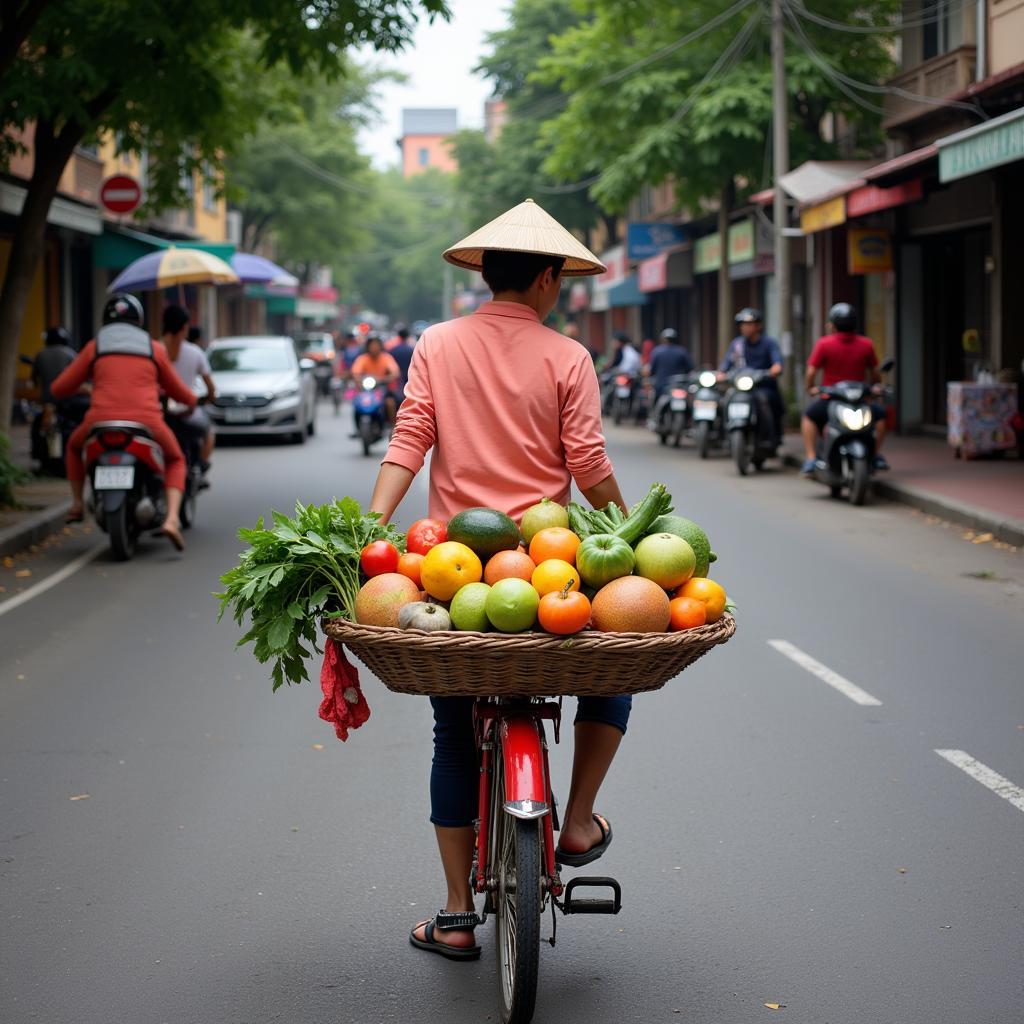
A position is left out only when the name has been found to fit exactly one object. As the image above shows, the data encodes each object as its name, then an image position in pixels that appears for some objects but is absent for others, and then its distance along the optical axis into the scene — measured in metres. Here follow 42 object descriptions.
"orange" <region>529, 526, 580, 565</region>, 3.80
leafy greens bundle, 3.86
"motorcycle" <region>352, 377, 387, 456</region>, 23.39
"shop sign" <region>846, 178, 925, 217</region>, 19.91
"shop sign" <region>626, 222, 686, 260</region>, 39.41
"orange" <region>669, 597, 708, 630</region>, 3.70
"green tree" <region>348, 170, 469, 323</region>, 115.88
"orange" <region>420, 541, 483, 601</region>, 3.73
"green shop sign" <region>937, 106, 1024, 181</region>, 14.91
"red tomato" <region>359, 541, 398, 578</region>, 3.87
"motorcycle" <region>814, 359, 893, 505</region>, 15.80
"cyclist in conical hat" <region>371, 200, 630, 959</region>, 4.14
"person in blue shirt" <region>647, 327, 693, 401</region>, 25.30
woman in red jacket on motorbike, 11.58
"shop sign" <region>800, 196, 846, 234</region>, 21.62
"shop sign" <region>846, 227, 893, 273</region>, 24.20
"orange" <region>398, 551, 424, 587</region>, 3.87
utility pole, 23.53
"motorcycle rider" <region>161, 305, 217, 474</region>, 13.38
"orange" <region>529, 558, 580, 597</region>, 3.65
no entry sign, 19.73
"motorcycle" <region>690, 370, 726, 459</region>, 21.70
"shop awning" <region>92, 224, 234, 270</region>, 31.12
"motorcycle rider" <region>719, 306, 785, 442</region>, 19.73
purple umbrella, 35.28
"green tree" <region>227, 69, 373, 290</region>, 53.38
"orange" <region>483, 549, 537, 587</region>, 3.76
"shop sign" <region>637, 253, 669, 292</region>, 39.35
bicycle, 3.60
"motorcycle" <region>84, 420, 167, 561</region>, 11.66
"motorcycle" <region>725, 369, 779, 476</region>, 19.52
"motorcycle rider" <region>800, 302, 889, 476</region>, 16.11
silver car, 25.55
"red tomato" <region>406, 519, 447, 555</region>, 3.96
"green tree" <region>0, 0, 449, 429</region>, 14.95
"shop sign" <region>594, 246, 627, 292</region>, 48.91
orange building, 174.88
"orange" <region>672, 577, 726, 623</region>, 3.79
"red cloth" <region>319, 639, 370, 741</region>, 3.98
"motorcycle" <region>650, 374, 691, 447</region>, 24.30
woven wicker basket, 3.52
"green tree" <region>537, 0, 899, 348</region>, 26.06
